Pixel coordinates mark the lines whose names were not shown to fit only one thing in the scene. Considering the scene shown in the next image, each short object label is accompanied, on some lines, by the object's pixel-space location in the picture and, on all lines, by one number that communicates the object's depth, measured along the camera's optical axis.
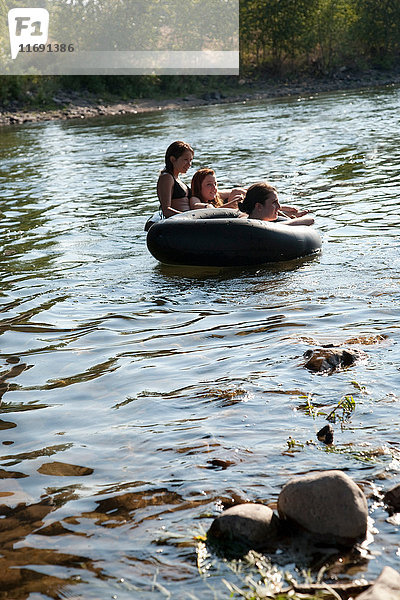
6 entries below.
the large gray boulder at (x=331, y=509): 3.21
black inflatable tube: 8.12
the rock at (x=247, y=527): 3.22
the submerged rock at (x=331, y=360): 5.04
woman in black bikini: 9.11
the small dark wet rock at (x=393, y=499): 3.39
